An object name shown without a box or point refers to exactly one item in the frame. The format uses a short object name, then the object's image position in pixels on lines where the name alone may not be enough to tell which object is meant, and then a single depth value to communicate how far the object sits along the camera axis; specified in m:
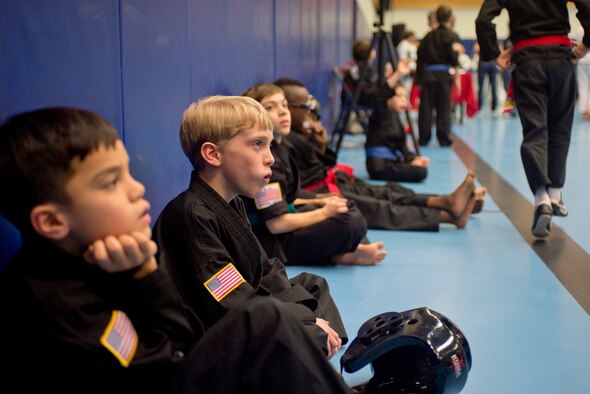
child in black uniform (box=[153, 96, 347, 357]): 1.94
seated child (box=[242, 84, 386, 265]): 3.38
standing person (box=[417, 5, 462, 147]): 8.66
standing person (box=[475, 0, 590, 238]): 4.00
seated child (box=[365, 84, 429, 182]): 6.13
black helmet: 1.97
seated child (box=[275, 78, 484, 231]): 4.27
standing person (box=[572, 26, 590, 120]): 12.30
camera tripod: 6.91
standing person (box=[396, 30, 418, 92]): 15.50
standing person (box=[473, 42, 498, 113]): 13.14
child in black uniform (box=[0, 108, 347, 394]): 1.29
